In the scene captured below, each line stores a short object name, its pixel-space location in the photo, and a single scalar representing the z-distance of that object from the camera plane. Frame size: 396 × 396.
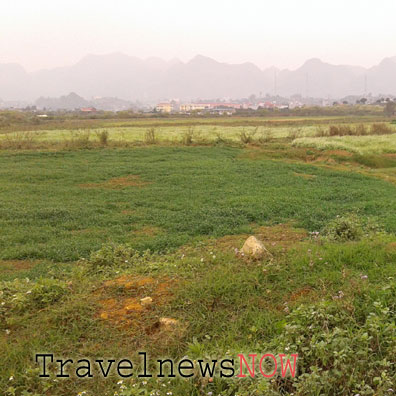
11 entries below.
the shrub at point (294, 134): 29.16
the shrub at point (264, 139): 26.46
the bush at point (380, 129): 31.80
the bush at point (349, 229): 6.79
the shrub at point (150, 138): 25.09
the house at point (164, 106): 155.50
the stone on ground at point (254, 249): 5.39
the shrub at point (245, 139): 25.46
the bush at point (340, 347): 2.99
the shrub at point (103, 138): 23.69
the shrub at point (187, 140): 24.70
